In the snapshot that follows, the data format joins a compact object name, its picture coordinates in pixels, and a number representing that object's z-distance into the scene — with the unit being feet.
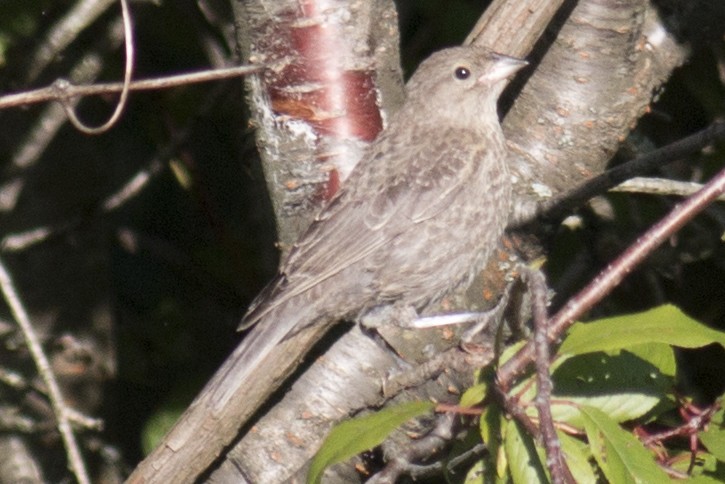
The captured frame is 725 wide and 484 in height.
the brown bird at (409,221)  28.45
